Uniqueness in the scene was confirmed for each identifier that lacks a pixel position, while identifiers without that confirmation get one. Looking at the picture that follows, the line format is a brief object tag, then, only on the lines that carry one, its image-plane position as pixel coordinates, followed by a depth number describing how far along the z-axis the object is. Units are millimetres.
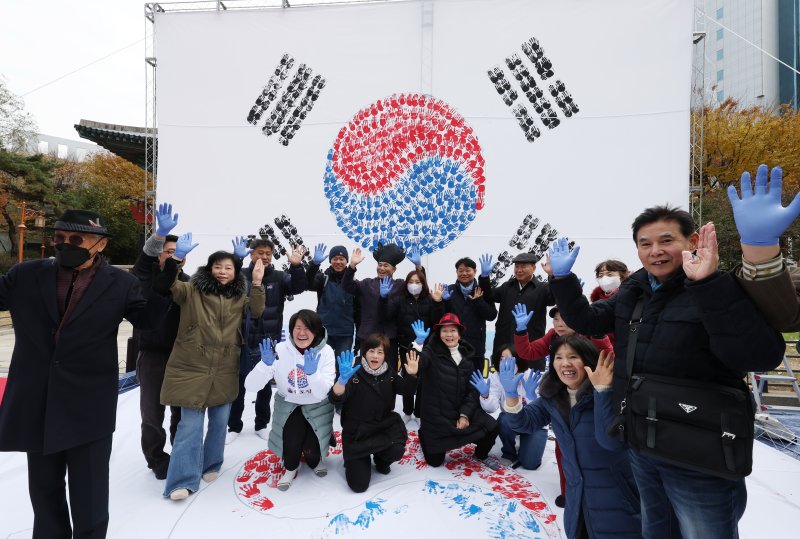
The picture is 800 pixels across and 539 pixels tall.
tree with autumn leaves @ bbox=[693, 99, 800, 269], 9875
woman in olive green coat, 2264
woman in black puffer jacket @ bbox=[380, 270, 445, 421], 3400
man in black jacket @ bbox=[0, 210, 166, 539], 1471
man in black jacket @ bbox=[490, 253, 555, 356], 3336
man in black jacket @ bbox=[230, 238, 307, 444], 2936
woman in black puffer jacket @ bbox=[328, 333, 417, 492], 2432
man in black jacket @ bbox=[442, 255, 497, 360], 3424
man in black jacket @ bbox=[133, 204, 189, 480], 2383
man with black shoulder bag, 952
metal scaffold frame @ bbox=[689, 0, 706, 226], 5025
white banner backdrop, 5055
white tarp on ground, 2016
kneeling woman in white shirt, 2463
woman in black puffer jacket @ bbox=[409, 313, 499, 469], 2627
